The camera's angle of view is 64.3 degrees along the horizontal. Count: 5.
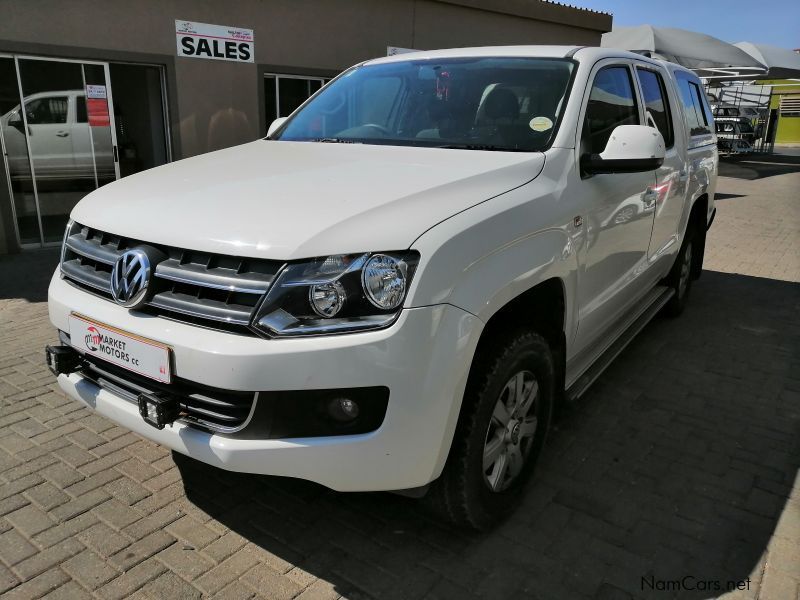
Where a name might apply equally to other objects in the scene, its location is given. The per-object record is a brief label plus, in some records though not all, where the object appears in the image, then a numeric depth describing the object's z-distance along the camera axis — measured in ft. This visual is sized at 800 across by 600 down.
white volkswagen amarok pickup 6.39
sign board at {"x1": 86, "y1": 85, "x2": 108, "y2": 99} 25.84
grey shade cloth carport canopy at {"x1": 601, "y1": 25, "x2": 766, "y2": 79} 52.39
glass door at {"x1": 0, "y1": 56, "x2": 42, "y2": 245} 23.72
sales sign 27.27
